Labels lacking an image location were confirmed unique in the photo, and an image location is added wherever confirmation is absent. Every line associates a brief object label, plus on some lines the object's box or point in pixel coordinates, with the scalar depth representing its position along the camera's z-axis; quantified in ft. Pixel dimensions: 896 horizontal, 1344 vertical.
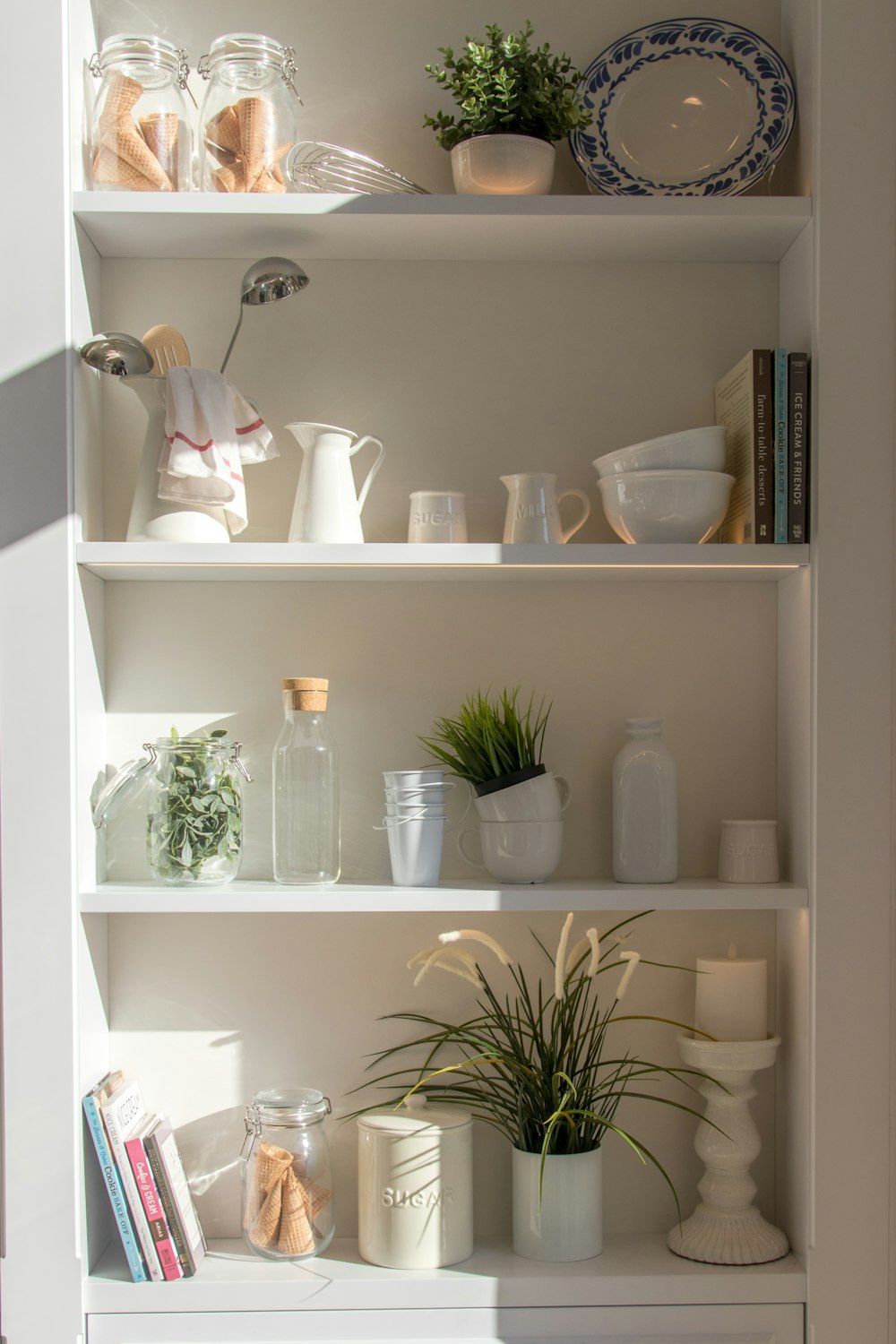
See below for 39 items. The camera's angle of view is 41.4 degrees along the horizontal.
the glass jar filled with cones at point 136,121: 4.75
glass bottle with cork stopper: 4.92
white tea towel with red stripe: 4.66
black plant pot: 4.80
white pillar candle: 4.97
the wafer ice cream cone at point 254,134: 4.79
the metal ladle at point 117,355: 4.61
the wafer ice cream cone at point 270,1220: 4.69
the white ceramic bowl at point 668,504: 4.70
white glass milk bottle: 4.91
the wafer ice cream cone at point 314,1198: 4.74
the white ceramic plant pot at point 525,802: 4.82
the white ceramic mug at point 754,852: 4.92
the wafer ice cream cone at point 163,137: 4.78
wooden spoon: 4.86
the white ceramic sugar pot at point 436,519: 4.83
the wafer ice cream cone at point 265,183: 4.82
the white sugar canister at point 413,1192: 4.68
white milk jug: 4.83
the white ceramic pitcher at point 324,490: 4.82
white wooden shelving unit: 4.63
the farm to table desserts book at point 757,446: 4.68
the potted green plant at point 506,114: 4.70
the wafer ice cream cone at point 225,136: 4.81
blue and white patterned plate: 4.91
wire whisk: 4.84
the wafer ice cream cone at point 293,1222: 4.69
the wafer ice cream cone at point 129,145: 4.75
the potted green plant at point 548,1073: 4.75
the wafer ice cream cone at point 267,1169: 4.69
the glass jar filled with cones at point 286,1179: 4.70
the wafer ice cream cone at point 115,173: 4.76
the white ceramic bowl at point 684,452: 4.71
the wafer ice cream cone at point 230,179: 4.82
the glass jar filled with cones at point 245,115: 4.80
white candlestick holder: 4.81
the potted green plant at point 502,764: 4.82
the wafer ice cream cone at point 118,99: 4.75
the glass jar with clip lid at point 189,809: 4.77
